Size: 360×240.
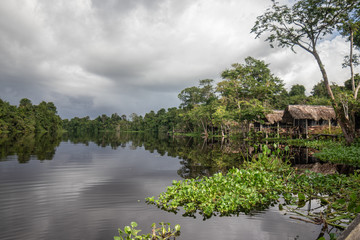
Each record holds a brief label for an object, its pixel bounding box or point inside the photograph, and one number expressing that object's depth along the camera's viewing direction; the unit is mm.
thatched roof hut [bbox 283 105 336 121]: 27969
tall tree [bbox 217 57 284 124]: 27188
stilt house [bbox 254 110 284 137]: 32562
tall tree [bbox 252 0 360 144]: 14086
